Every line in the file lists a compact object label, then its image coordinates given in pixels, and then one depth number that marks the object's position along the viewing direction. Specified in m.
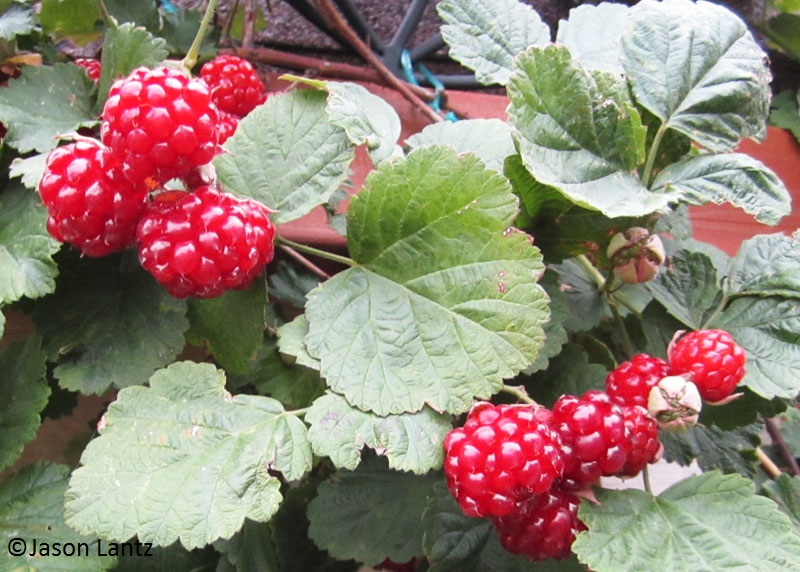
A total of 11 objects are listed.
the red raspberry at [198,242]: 0.19
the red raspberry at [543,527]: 0.19
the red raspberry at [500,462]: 0.18
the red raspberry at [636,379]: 0.20
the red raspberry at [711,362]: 0.20
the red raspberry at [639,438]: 0.19
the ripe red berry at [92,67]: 0.24
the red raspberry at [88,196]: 0.19
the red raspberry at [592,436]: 0.19
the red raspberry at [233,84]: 0.23
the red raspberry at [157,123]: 0.18
